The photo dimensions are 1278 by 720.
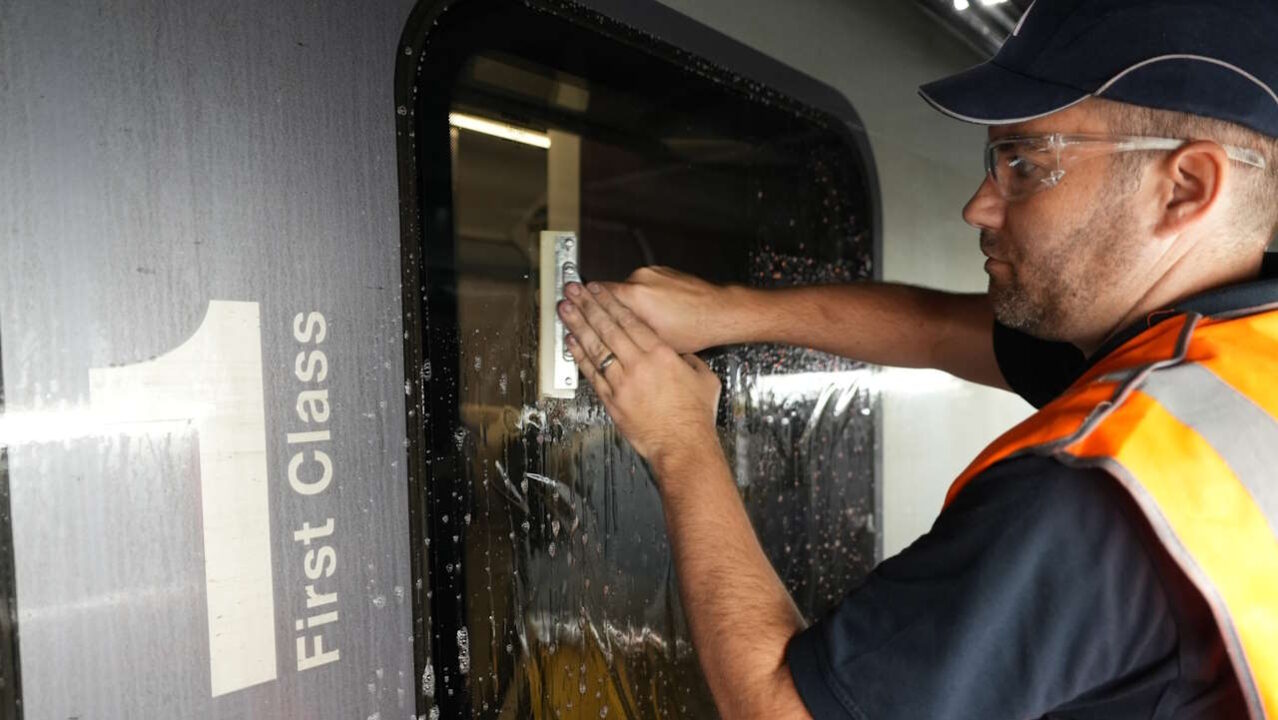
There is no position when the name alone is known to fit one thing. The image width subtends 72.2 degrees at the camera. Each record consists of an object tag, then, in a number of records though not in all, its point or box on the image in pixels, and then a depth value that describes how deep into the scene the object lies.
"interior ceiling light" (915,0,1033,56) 1.91
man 0.73
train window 1.07
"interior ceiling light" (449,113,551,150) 1.19
